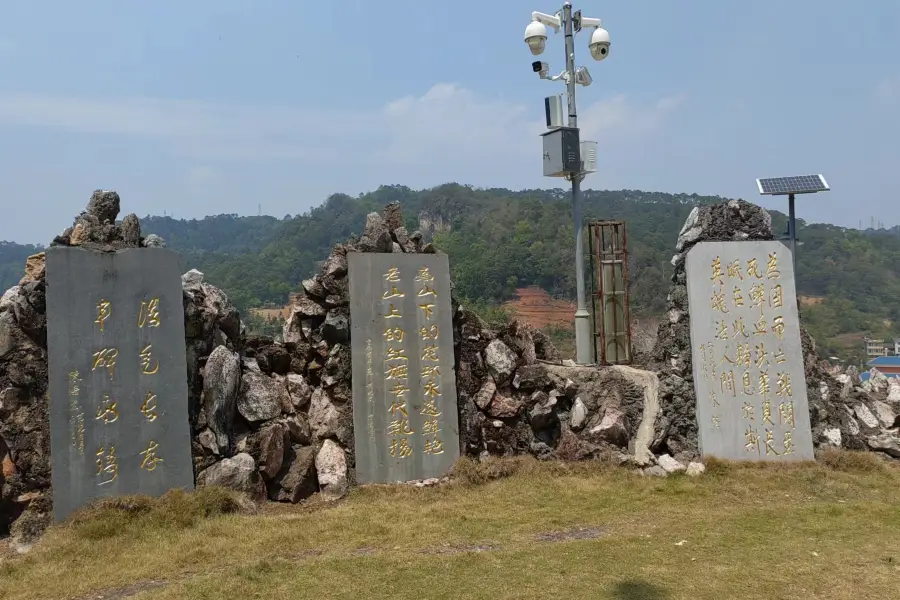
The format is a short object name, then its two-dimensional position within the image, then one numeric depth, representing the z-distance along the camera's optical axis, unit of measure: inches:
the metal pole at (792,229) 314.3
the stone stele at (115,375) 229.6
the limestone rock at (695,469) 289.6
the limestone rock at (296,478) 260.4
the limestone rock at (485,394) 302.8
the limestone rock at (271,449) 258.4
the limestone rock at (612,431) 305.0
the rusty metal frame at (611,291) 337.1
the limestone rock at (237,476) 247.0
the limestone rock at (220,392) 253.8
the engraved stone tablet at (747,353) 300.0
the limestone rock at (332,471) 262.2
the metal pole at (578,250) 338.4
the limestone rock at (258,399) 263.3
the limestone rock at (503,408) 303.1
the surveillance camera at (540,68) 346.0
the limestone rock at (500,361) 307.7
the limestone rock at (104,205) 249.9
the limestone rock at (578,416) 311.1
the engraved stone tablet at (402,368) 274.8
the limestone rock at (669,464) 293.0
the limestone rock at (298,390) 281.4
